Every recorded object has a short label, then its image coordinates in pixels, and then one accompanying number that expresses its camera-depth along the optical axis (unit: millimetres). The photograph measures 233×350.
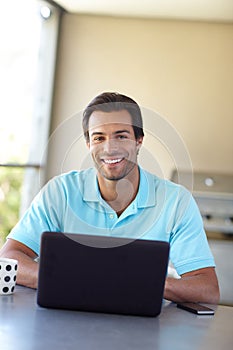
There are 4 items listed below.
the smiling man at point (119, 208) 2078
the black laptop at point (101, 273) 1783
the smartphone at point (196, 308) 1918
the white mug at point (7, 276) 1945
